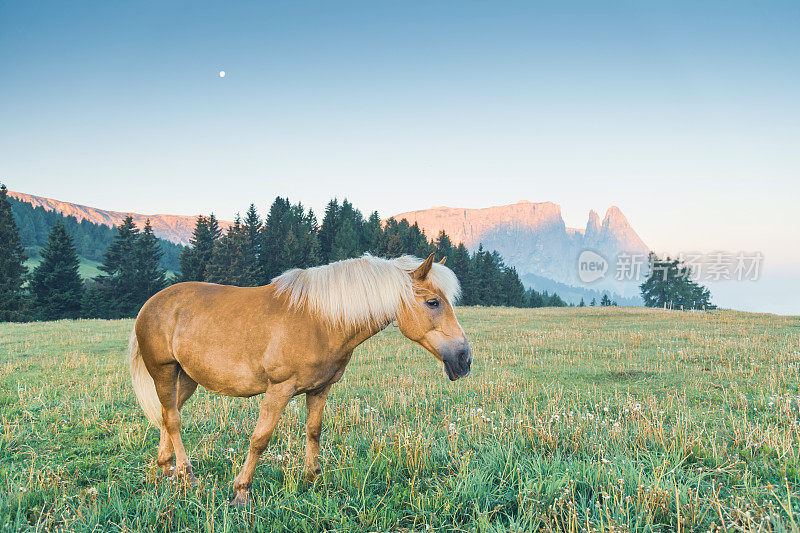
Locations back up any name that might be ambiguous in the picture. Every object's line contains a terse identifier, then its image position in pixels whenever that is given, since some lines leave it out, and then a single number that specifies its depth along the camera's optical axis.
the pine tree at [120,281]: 48.09
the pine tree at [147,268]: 49.97
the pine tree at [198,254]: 53.00
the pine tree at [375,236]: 64.19
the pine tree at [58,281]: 43.09
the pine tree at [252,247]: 52.37
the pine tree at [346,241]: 64.22
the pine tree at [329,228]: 74.50
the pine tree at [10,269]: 37.88
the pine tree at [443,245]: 77.31
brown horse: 3.89
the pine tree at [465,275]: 70.25
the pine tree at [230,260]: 49.53
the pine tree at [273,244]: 59.56
